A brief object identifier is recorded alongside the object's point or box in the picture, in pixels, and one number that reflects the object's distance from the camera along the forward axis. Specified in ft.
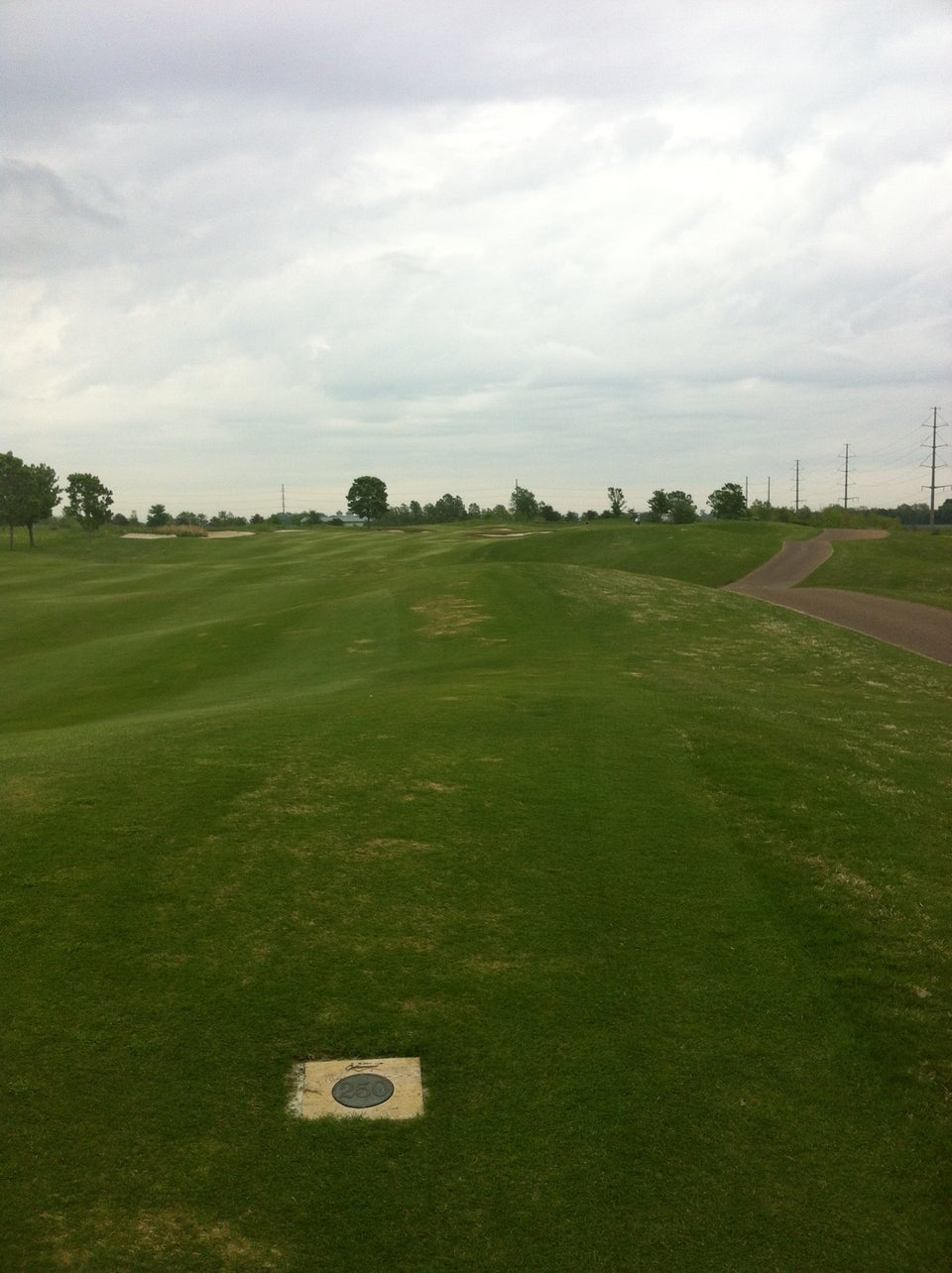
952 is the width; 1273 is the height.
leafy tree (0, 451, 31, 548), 324.19
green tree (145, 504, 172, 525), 496.23
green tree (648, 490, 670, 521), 435.12
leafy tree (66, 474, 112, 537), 324.19
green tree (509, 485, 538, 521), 563.48
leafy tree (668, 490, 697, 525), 439.22
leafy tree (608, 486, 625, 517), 487.20
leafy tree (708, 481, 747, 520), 394.32
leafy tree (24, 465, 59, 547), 328.70
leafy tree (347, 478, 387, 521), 473.67
